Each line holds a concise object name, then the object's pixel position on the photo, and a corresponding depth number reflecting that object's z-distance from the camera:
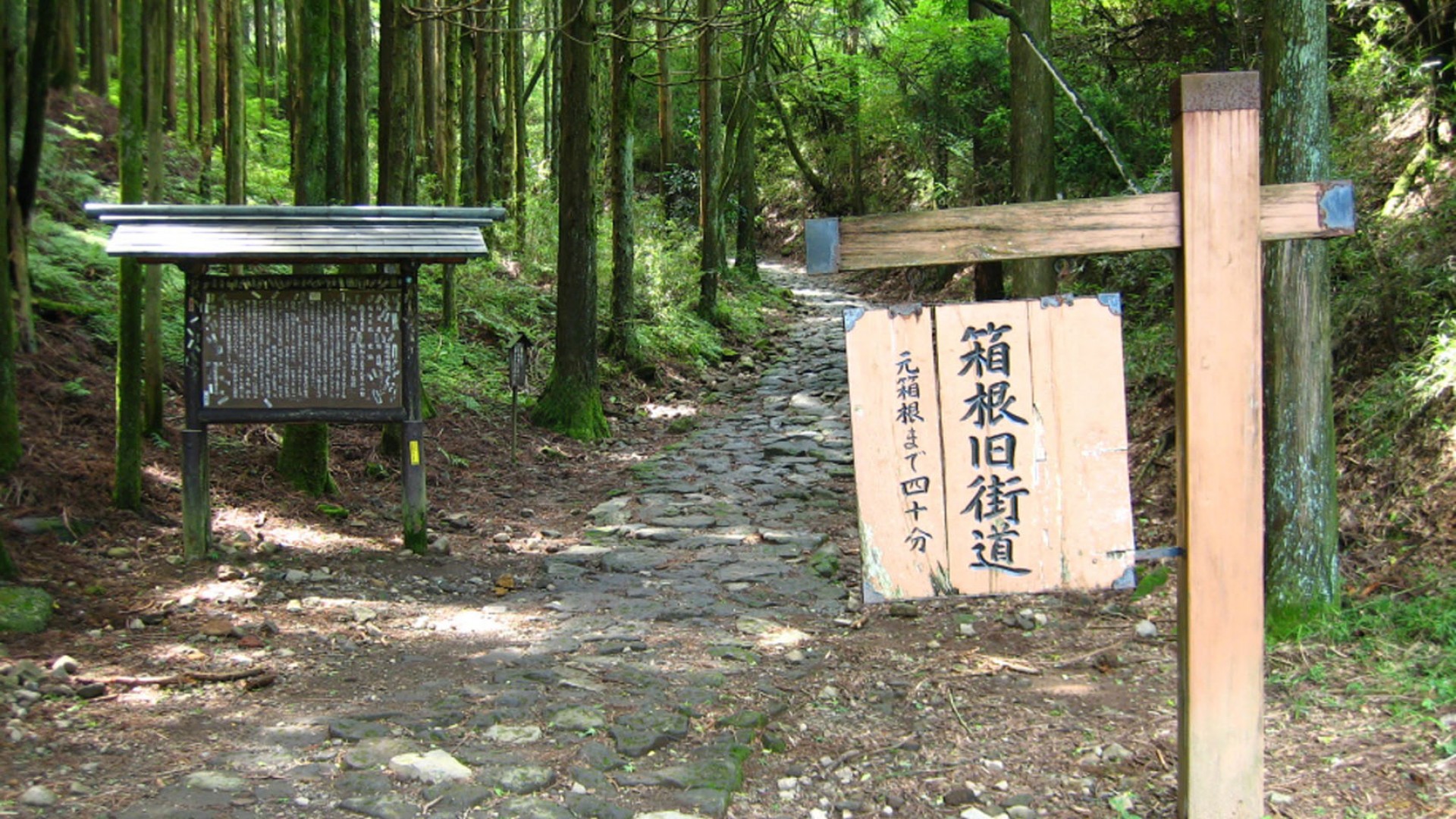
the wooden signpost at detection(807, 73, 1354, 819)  3.61
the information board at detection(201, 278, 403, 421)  7.17
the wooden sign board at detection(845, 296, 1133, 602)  3.80
